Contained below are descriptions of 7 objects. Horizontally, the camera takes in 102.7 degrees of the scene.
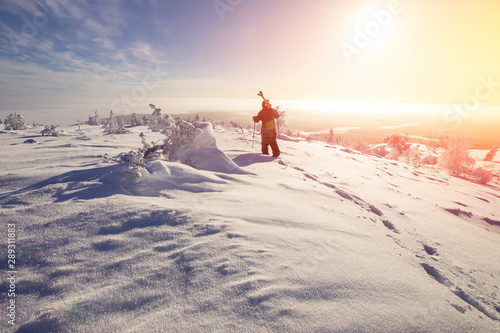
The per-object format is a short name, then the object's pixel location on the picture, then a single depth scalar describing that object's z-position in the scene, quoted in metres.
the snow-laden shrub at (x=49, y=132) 7.35
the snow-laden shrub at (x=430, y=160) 13.88
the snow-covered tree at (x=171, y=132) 4.29
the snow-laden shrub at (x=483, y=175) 9.02
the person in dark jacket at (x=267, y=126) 6.01
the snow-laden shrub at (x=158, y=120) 4.37
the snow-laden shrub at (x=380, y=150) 18.59
